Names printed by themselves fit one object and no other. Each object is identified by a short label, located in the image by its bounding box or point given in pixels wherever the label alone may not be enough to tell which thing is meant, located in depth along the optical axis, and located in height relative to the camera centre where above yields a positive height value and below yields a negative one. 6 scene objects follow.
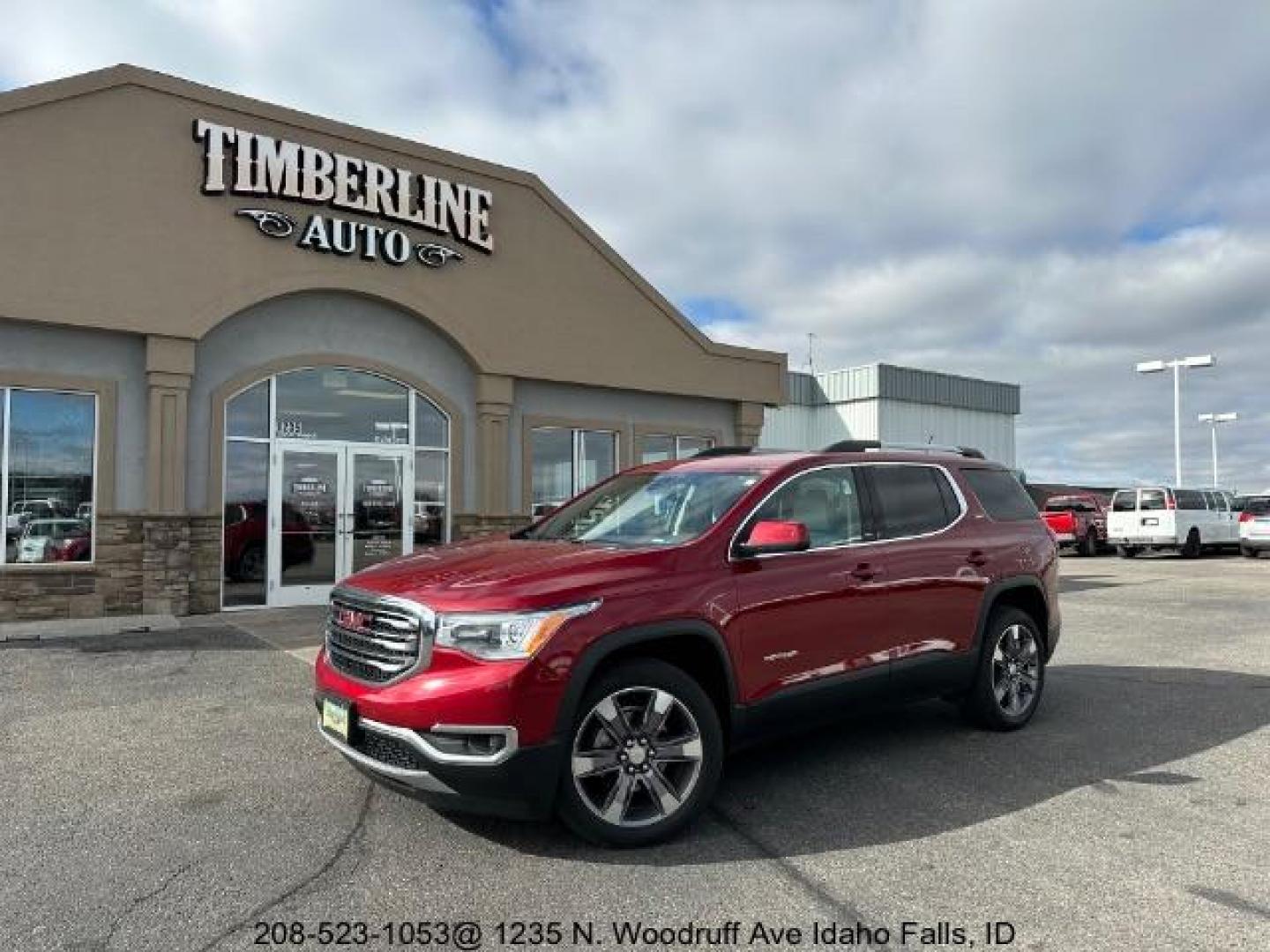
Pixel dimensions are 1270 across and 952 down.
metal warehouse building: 41.69 +5.14
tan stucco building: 10.61 +2.30
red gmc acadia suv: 3.78 -0.53
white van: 25.44 -0.04
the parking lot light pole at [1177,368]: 32.94 +5.54
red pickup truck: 27.16 -0.05
